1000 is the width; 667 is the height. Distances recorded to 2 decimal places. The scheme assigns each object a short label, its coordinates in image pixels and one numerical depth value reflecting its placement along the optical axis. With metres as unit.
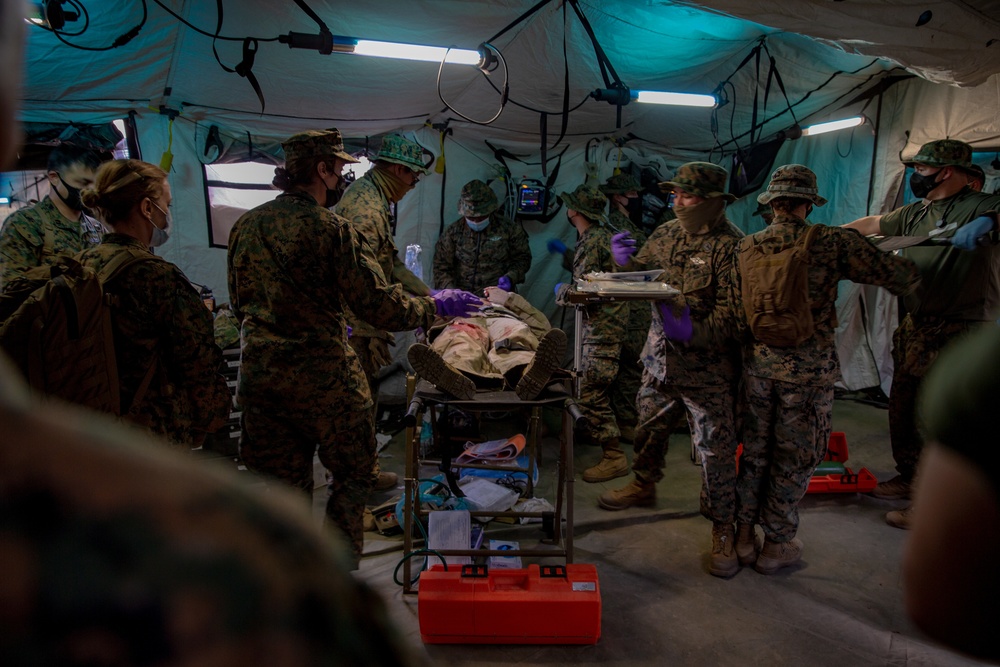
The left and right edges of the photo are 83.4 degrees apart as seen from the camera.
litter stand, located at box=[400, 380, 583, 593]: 2.83
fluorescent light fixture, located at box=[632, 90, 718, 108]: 4.69
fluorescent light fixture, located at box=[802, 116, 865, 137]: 5.50
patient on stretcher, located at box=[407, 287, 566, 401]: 2.82
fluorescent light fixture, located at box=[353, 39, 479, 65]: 3.55
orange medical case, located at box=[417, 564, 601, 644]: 2.48
